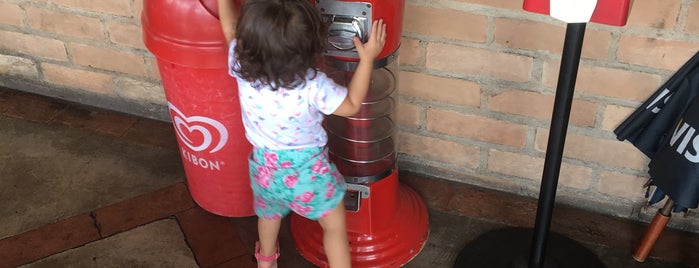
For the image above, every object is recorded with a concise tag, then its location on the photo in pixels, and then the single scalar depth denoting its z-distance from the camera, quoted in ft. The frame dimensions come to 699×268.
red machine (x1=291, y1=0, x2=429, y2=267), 5.08
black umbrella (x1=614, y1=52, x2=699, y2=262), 4.66
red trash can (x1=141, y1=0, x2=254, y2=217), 4.74
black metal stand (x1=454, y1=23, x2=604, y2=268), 4.03
